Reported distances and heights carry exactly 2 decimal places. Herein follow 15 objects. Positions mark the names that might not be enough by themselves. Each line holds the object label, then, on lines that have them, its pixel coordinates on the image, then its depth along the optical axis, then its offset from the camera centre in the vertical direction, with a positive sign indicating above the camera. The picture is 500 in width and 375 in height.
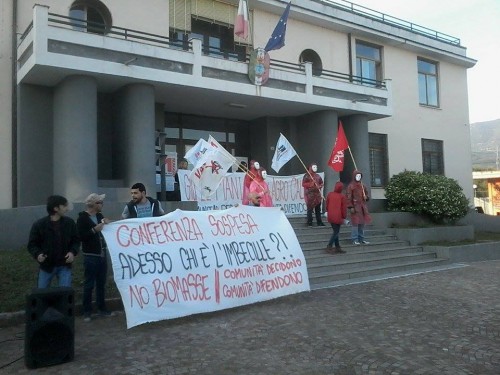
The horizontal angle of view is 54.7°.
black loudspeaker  5.00 -1.21
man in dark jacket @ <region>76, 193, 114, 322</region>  6.78 -0.54
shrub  15.94 +0.13
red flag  14.07 +1.47
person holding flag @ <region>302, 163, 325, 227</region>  13.40 +0.32
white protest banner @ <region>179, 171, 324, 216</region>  12.70 +0.40
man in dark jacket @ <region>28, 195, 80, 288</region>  6.03 -0.40
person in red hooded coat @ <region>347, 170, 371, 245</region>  12.36 -0.11
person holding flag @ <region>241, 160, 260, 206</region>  11.48 +0.71
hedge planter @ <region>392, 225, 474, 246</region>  13.86 -0.99
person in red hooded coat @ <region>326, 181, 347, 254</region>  11.21 -0.18
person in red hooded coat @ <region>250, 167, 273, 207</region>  10.97 +0.38
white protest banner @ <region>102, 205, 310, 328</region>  6.48 -0.81
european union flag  14.88 +5.22
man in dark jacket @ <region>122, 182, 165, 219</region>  7.32 +0.05
